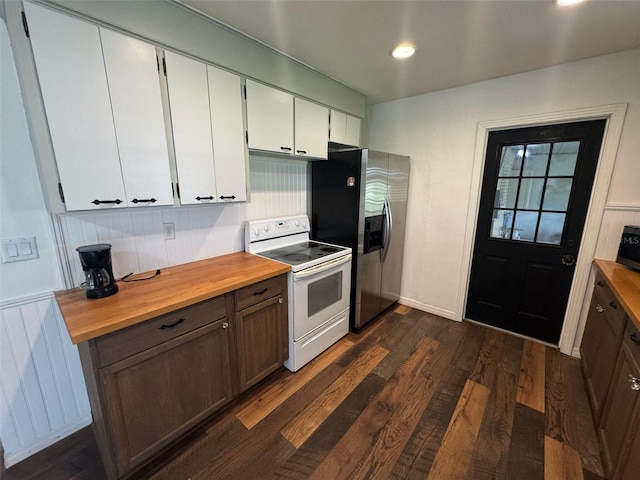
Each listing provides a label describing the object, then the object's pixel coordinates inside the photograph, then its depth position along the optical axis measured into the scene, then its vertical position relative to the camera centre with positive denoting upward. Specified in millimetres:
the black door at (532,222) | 2195 -324
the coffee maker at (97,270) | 1327 -433
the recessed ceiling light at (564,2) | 1363 +949
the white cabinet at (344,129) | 2533 +574
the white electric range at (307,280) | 2020 -764
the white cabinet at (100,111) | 1142 +359
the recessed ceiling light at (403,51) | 1849 +968
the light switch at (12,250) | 1326 -323
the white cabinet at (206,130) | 1520 +346
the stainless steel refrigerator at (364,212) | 2393 -254
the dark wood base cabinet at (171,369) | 1201 -979
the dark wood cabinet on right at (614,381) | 1158 -1046
